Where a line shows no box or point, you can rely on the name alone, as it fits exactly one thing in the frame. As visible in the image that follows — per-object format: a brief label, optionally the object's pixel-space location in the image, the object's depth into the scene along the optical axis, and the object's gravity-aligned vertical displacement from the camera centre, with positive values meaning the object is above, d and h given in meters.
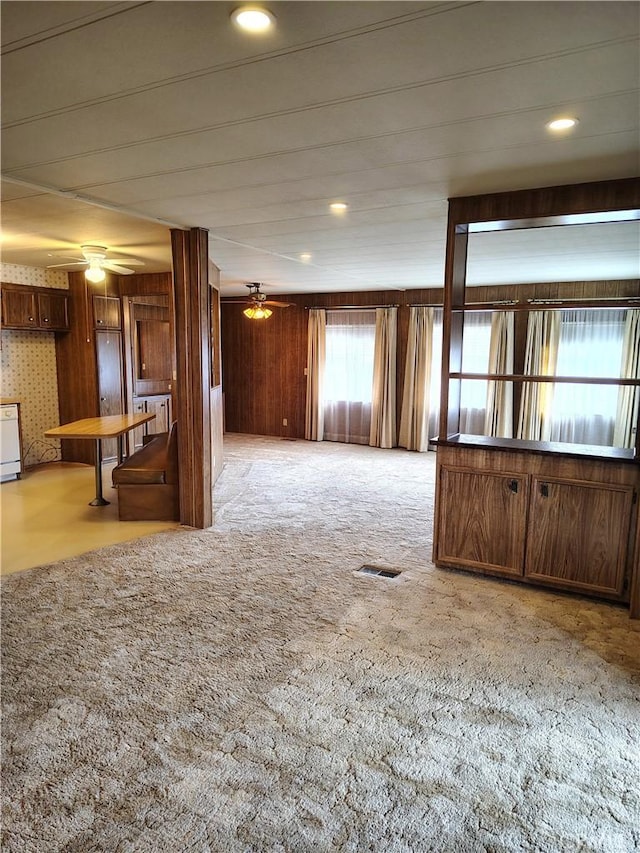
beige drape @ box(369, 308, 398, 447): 8.38 -0.33
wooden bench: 4.79 -1.16
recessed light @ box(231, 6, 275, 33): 1.51 +0.95
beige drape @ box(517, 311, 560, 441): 7.19 -0.10
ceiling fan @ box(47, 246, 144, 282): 4.89 +0.85
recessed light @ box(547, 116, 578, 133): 2.24 +0.98
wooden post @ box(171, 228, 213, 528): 4.36 -0.11
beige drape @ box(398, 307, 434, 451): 8.12 -0.31
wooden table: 4.89 -0.69
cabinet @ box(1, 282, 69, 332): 6.26 +0.55
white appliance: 6.15 -0.99
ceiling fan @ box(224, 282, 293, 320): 7.39 +0.70
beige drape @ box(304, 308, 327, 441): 8.92 -0.25
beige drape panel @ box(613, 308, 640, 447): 6.66 -0.18
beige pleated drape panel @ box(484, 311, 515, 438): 7.39 -0.09
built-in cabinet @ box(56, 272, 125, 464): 6.84 -0.04
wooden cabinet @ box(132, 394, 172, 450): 7.65 -0.80
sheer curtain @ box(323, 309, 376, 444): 8.69 -0.25
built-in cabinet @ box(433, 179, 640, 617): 3.21 -0.78
